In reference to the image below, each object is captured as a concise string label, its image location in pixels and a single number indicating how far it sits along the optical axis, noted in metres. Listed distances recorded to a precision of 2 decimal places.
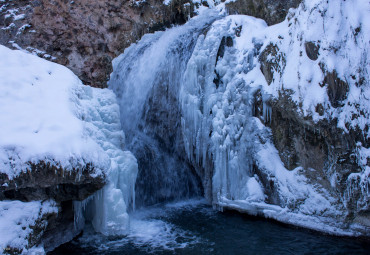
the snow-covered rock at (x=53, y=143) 3.62
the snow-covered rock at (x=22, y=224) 3.40
